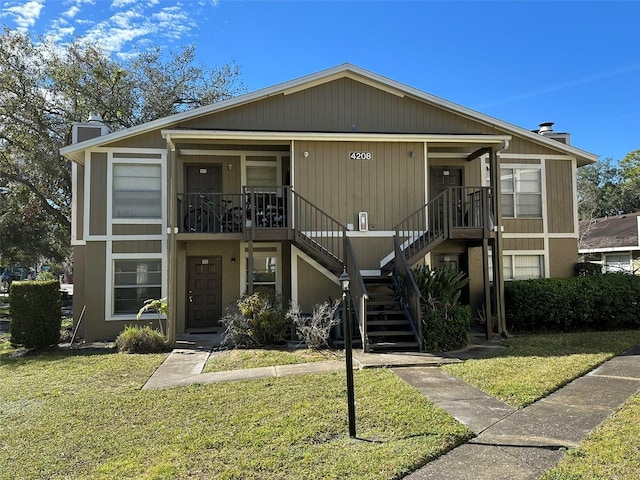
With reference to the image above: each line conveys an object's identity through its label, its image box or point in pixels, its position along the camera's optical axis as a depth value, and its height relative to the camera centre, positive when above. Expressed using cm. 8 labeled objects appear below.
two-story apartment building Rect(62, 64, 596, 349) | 1126 +174
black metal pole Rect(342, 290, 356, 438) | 468 -102
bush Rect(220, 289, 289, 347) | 1002 -121
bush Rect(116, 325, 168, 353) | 1013 -157
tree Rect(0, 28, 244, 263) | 1769 +706
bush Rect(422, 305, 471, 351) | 919 -120
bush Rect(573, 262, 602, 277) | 1346 -10
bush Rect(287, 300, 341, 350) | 955 -119
